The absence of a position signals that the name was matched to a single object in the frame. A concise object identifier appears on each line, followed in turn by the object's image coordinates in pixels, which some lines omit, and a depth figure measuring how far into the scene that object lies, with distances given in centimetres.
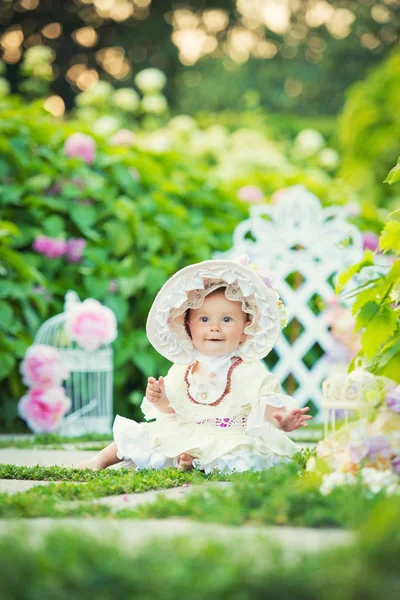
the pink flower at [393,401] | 240
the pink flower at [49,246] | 575
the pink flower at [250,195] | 728
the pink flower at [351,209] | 722
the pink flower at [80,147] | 622
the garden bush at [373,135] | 1129
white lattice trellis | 632
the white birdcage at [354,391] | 246
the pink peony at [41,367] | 520
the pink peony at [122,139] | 679
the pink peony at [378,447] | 239
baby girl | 342
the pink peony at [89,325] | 525
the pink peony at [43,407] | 522
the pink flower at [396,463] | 240
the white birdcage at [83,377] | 548
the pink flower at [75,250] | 591
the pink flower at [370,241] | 702
